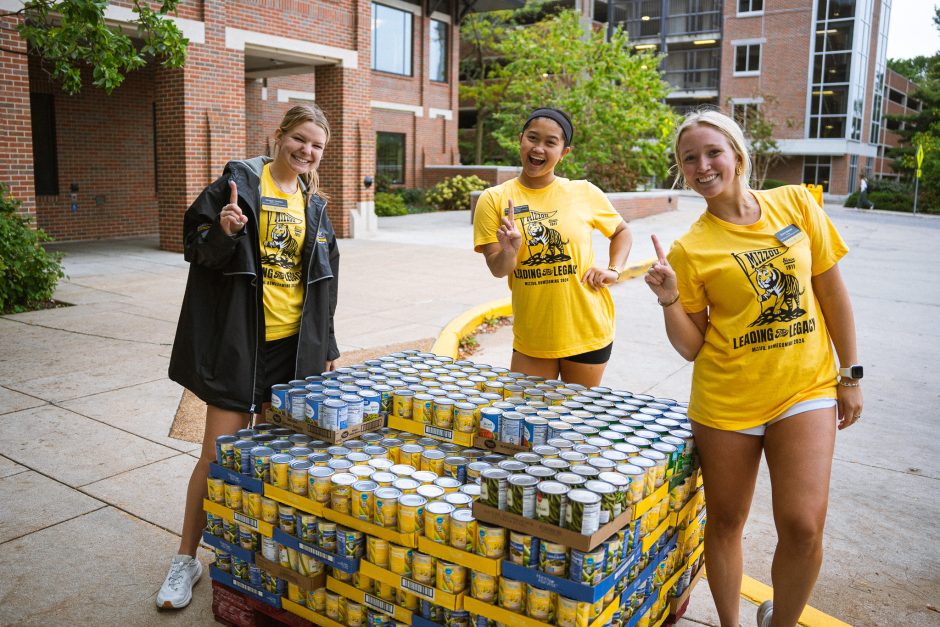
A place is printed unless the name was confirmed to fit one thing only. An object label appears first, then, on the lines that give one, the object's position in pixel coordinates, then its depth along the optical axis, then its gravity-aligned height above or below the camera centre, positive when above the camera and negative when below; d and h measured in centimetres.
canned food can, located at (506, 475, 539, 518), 252 -99
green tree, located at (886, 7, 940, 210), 3888 +406
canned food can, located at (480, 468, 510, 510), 256 -97
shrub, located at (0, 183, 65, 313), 927 -94
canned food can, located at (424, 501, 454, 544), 265 -113
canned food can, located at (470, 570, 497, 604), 259 -132
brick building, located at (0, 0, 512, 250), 1432 +164
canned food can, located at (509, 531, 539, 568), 253 -116
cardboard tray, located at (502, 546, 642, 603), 240 -124
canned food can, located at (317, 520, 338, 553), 287 -128
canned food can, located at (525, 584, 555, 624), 248 -132
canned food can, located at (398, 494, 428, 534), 268 -112
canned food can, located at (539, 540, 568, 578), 248 -117
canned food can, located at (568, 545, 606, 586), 242 -116
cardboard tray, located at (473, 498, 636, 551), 241 -107
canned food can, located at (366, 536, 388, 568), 277 -129
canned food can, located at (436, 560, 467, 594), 262 -130
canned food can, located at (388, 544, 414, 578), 271 -129
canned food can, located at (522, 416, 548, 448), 311 -95
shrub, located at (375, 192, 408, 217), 2562 -17
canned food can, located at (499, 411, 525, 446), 314 -94
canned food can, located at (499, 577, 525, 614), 255 -132
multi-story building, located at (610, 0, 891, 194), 4903 +938
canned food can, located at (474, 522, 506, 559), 256 -115
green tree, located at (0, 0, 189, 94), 660 +138
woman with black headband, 402 -31
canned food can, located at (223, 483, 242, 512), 317 -126
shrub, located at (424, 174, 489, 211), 2770 +30
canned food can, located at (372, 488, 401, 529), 273 -112
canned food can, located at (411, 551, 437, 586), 266 -130
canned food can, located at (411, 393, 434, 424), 338 -93
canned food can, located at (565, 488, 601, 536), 241 -99
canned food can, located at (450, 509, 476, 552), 261 -114
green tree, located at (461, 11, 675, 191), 2422 +350
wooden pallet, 307 -173
